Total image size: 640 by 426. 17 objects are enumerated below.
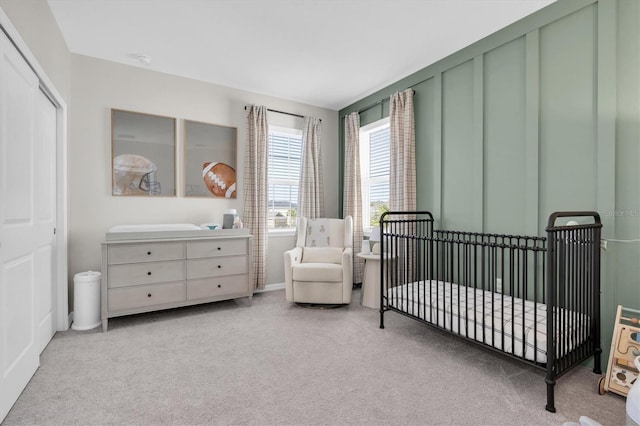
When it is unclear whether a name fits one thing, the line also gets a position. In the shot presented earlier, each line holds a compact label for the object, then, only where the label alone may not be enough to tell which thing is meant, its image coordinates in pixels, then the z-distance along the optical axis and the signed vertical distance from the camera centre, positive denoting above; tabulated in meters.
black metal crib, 1.58 -0.64
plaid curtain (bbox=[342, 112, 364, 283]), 3.94 +0.33
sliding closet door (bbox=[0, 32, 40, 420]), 1.52 -0.10
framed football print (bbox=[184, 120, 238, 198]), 3.38 +0.58
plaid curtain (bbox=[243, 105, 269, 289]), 3.61 +0.30
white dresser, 2.58 -0.54
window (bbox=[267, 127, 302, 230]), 3.97 +0.46
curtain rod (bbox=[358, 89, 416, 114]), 3.65 +1.31
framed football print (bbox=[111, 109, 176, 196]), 3.02 +0.58
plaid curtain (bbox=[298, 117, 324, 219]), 3.99 +0.50
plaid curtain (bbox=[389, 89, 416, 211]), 3.19 +0.61
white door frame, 2.53 -0.14
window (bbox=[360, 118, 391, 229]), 3.78 +0.55
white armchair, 3.08 -0.70
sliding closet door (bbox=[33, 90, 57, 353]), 2.04 -0.02
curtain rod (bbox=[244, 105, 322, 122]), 3.84 +1.26
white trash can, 2.58 -0.77
